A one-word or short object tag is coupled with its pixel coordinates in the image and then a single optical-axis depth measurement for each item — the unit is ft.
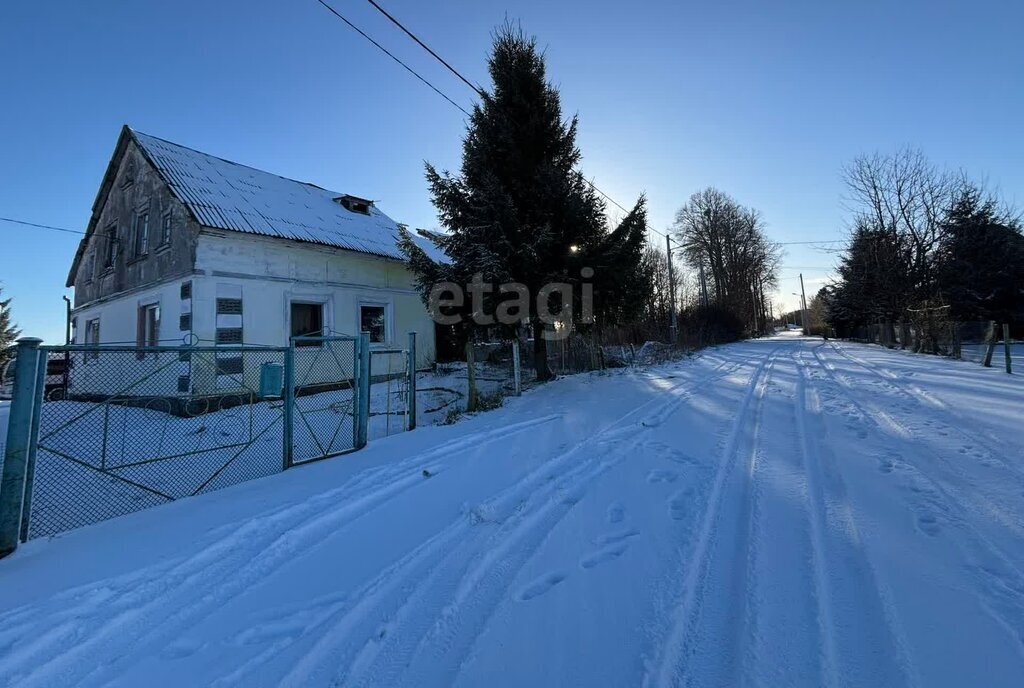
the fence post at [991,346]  35.91
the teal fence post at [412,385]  23.47
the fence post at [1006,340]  31.27
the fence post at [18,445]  10.23
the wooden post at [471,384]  27.58
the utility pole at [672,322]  71.06
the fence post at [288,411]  16.85
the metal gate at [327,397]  19.51
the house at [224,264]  33.47
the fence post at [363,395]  19.58
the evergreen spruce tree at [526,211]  31.60
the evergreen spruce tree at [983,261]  67.51
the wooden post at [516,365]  31.45
